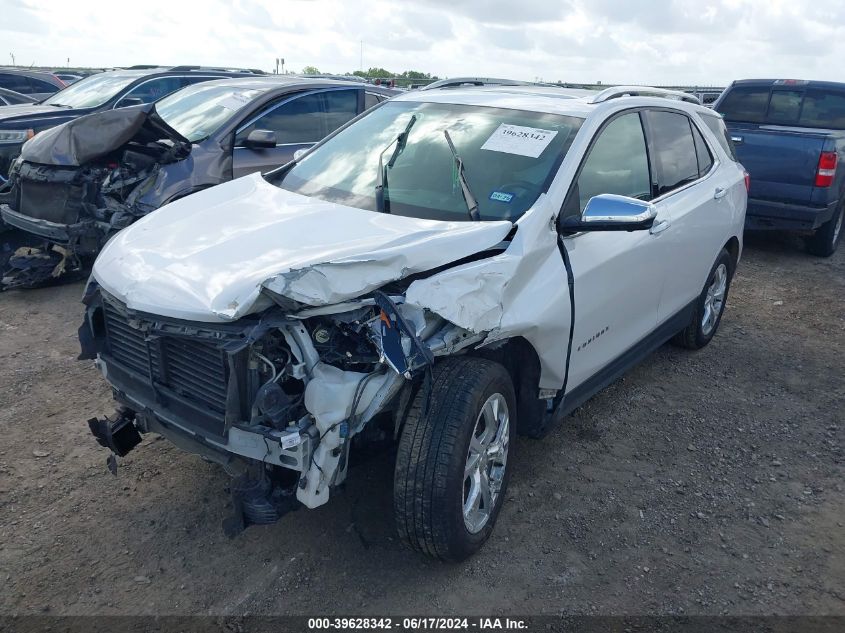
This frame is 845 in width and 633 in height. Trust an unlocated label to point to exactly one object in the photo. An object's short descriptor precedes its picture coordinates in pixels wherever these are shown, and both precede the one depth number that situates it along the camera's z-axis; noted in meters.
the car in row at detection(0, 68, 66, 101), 13.25
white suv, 2.66
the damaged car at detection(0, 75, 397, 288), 6.01
